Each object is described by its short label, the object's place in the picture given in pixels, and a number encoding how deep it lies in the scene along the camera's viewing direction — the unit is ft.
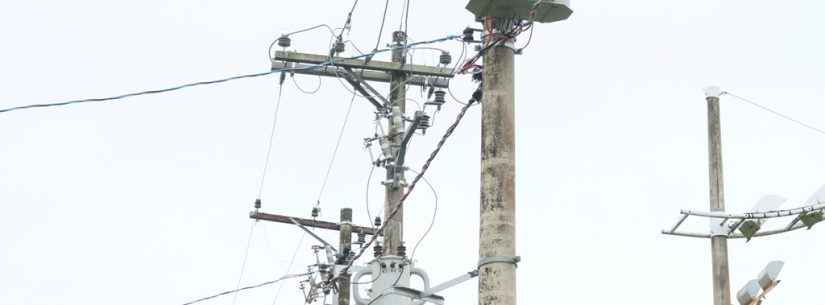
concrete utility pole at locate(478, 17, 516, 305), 36.96
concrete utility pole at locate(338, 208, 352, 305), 86.02
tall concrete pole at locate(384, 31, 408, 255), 76.07
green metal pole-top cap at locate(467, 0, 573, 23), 40.22
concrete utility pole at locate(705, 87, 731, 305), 56.24
